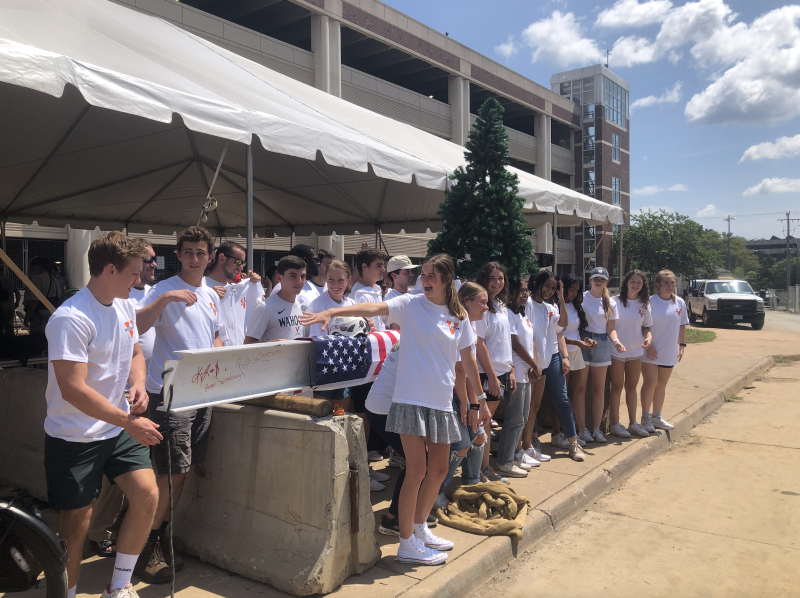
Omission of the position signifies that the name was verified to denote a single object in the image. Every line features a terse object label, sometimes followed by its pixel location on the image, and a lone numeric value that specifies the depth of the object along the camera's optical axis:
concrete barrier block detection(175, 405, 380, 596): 3.28
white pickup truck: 22.73
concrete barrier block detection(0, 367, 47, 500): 4.45
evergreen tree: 7.64
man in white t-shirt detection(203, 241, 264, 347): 4.86
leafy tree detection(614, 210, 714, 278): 41.97
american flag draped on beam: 3.87
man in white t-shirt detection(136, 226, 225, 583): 3.37
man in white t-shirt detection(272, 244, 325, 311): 5.34
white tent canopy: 4.63
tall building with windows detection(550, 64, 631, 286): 48.78
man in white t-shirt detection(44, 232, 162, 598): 2.61
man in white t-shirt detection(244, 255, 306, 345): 4.36
